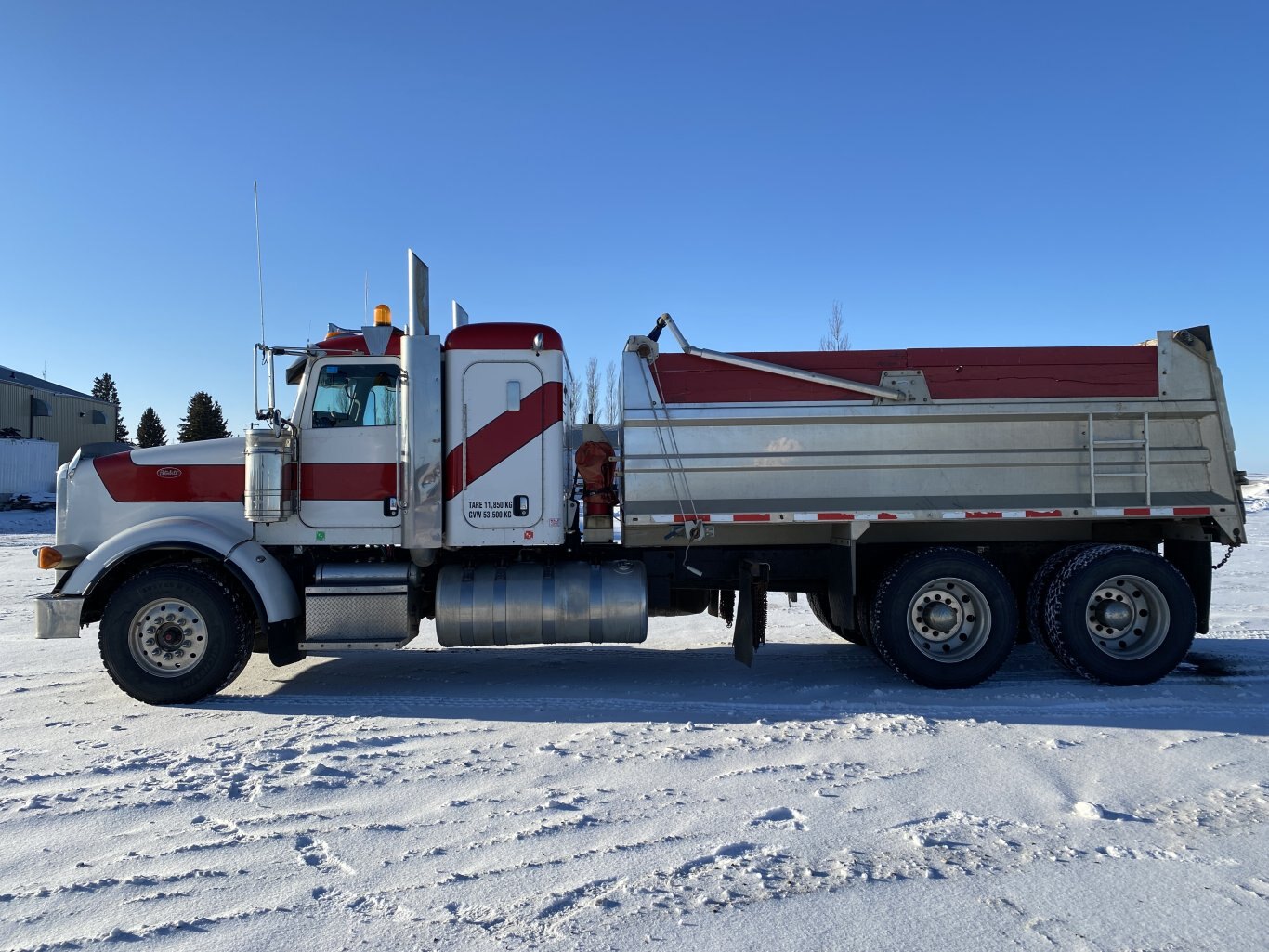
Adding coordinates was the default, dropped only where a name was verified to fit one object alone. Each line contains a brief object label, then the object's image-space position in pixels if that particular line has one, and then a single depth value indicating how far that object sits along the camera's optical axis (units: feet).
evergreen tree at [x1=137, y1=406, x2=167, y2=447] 193.47
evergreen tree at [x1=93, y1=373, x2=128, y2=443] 222.69
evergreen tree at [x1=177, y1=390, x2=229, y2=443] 152.25
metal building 139.05
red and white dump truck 21.08
